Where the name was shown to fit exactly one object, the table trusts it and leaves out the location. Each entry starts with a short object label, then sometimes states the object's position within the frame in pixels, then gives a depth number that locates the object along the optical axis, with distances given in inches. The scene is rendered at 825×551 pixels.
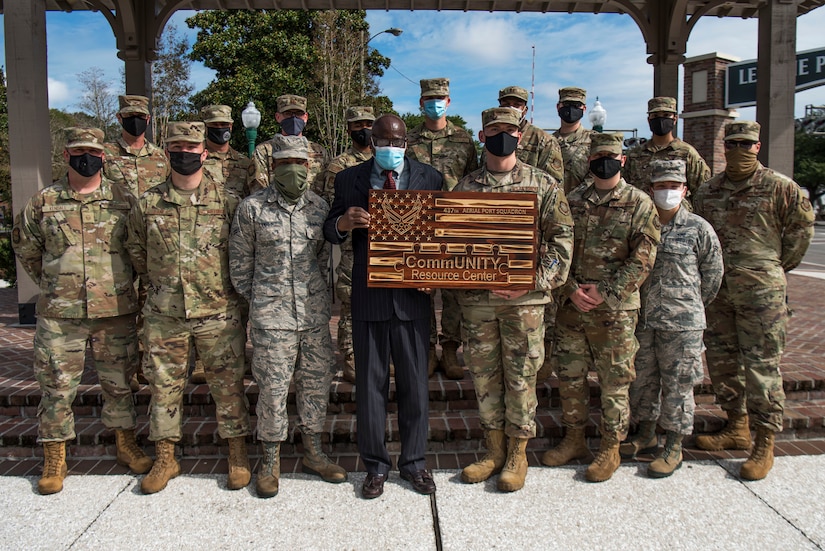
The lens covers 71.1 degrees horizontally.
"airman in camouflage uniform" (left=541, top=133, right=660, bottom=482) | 143.3
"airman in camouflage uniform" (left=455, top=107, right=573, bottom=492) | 140.5
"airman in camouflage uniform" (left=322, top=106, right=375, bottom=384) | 188.4
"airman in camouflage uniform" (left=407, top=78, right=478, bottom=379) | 186.2
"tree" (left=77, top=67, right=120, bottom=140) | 1234.0
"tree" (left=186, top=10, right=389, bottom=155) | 823.1
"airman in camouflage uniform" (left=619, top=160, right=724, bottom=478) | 148.3
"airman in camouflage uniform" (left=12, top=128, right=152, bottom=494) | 145.9
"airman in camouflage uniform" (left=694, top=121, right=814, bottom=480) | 153.9
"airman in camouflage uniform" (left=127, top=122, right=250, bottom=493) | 142.5
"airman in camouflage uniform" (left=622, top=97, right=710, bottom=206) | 184.9
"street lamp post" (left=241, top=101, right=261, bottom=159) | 414.0
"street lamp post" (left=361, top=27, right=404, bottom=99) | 785.8
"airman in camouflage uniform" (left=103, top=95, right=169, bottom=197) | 185.5
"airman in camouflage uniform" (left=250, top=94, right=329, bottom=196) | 187.2
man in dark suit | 139.4
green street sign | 682.2
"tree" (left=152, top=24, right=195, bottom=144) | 946.1
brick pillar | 677.9
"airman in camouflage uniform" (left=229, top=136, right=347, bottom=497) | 140.7
